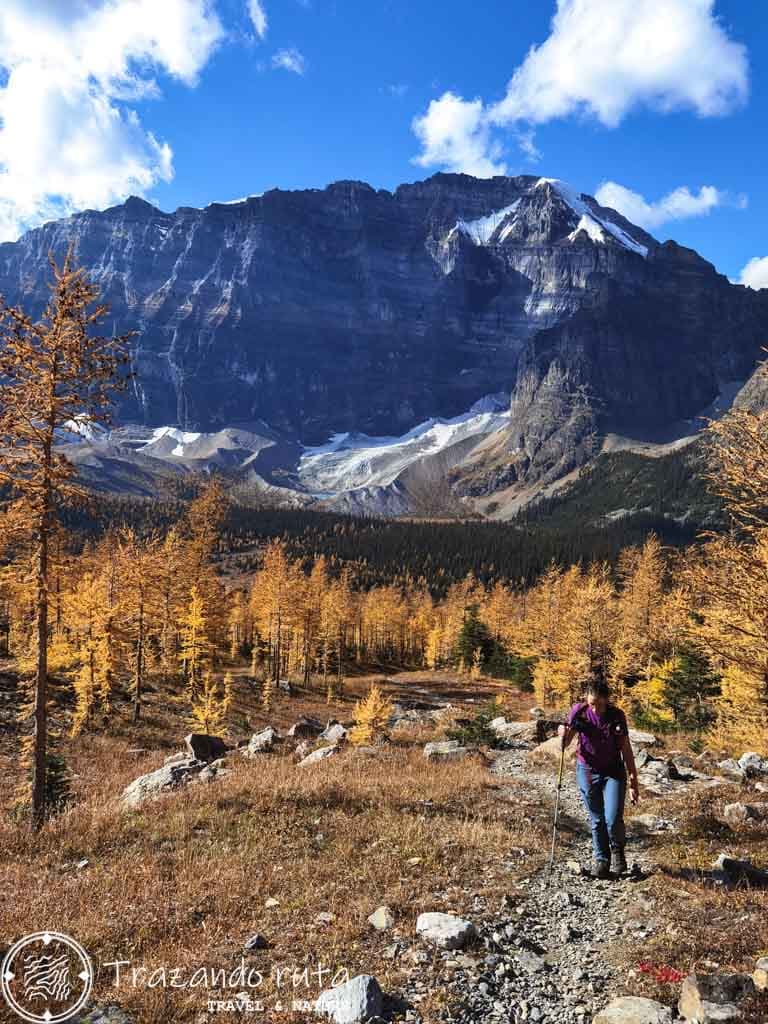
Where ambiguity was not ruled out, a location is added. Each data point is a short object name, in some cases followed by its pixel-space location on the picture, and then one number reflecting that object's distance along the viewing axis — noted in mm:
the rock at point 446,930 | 6094
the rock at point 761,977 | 4809
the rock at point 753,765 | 15227
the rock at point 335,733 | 23184
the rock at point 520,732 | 20875
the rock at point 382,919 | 6514
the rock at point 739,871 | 7667
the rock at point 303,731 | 25305
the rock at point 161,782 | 13892
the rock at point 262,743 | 19609
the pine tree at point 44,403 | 12117
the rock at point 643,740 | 20703
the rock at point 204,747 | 19469
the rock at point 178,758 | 19897
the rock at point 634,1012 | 4641
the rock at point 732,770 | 14941
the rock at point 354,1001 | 4820
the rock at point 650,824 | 10281
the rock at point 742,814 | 10680
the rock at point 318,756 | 16031
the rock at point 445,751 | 16922
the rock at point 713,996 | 4465
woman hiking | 7973
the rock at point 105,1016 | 4848
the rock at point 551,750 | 16980
